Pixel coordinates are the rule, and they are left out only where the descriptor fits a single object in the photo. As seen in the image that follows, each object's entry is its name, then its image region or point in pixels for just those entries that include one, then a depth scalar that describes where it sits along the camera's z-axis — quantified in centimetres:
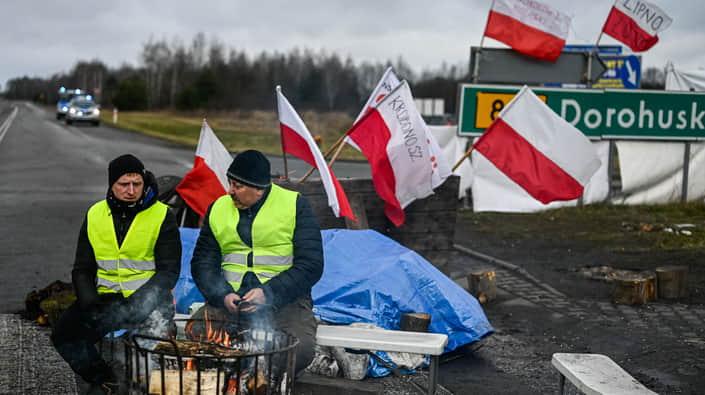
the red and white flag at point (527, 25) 1543
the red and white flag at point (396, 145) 853
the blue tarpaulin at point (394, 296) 707
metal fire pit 400
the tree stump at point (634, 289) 912
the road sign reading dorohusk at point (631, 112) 1568
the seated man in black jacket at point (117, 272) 512
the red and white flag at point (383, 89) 888
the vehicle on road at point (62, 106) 5346
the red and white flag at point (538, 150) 879
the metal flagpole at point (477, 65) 1600
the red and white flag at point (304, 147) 670
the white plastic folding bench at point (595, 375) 486
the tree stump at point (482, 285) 925
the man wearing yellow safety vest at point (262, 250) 517
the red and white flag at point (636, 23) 1723
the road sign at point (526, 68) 1614
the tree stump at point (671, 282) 930
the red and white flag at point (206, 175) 859
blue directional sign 2231
